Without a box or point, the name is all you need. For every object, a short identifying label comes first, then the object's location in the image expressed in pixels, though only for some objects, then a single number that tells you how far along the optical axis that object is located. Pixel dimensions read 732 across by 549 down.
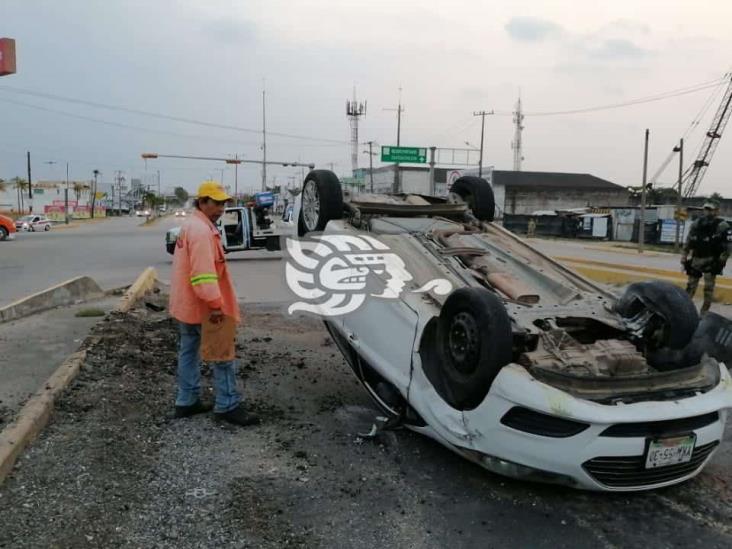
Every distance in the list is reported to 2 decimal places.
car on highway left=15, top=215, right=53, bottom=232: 40.16
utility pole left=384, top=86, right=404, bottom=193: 64.56
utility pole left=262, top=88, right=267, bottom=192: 64.00
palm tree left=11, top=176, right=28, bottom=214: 89.69
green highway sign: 47.25
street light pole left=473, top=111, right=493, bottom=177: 49.98
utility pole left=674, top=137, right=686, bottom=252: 29.11
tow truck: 16.72
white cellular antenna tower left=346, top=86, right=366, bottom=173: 75.81
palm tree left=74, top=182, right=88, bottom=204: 100.81
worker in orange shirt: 4.14
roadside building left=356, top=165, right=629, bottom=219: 69.25
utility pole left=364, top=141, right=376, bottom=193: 57.30
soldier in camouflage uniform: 8.77
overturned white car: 3.07
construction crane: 65.62
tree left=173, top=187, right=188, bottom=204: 145.09
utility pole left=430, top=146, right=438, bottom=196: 38.19
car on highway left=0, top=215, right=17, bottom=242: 28.56
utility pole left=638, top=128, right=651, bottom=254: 28.23
